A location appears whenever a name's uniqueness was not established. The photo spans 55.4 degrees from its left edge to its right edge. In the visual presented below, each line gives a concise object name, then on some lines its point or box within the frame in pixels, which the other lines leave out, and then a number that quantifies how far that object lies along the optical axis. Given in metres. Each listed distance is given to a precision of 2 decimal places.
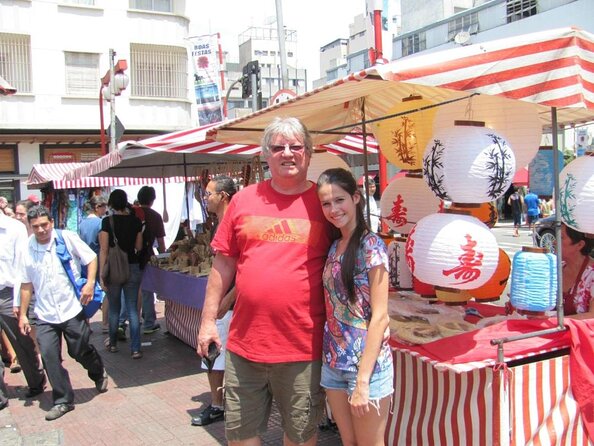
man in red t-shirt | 2.49
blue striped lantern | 3.03
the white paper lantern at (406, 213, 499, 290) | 2.91
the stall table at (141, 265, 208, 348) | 5.96
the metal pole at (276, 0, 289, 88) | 12.70
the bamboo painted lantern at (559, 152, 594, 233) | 3.09
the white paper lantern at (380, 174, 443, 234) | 4.17
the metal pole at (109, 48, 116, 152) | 12.05
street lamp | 12.19
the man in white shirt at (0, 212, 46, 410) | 5.27
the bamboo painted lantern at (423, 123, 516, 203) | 3.00
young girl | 2.43
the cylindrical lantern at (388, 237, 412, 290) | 4.10
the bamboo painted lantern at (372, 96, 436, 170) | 3.98
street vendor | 3.40
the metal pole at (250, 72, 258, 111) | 12.45
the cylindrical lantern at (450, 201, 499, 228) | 3.71
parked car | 8.19
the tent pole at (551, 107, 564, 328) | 2.91
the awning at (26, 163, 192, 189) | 11.88
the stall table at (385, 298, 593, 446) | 2.78
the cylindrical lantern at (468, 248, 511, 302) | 3.54
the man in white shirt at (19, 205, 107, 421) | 4.75
